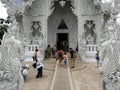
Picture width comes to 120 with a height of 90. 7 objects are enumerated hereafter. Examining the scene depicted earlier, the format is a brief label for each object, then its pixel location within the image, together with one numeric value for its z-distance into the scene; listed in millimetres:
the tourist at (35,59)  4516
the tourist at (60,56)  4814
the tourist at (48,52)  5833
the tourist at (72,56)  4817
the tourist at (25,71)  3897
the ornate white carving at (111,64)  2482
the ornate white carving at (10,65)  2402
